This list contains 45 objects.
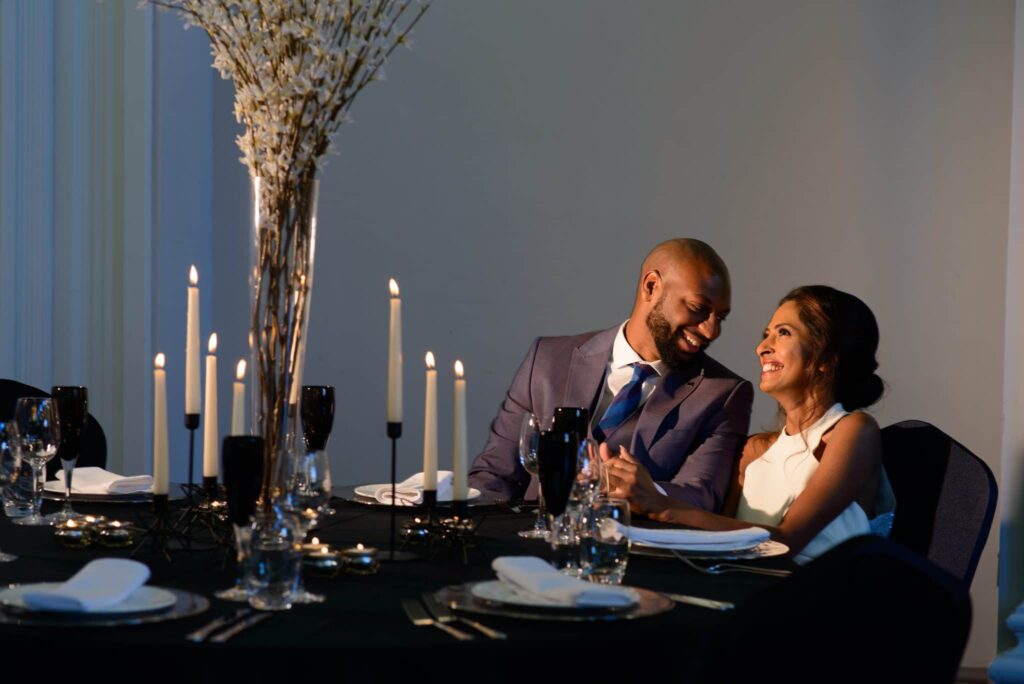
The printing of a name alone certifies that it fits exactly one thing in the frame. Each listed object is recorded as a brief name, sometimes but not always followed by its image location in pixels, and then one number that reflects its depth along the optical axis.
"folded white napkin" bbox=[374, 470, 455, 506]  4.54
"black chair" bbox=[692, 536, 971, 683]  3.22
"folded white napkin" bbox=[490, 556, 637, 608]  3.48
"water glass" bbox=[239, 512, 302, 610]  3.54
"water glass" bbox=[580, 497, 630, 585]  3.78
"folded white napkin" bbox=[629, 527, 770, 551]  4.04
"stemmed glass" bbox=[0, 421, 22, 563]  4.25
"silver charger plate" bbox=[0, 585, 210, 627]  3.37
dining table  3.30
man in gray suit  5.31
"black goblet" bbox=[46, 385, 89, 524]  4.32
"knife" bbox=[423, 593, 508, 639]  3.39
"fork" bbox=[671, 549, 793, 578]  3.90
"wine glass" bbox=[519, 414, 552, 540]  4.49
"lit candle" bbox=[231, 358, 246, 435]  3.94
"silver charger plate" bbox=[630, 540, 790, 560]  4.02
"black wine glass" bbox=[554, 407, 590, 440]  4.45
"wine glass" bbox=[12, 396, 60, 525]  4.27
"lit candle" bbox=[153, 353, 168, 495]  3.80
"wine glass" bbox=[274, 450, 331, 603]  3.59
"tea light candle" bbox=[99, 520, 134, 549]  4.01
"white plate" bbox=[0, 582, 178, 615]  3.41
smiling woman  4.90
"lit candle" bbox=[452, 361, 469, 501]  3.92
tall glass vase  3.99
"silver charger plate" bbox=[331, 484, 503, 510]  4.65
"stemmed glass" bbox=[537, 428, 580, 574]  3.91
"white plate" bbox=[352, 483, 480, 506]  4.66
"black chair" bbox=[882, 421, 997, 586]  4.57
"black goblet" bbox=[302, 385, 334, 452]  4.53
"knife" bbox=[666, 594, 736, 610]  3.59
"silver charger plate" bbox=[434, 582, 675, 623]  3.46
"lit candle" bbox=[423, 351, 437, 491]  3.87
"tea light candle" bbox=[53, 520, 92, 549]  3.99
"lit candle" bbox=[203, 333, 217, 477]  3.93
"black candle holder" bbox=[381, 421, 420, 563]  3.89
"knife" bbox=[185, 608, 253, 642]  3.33
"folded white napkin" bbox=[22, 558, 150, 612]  3.38
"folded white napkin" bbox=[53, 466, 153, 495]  4.60
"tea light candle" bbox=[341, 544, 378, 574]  3.79
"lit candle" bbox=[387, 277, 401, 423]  3.90
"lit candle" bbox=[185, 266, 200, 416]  3.93
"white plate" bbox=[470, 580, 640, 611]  3.48
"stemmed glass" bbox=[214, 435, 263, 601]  3.62
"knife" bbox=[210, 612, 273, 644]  3.32
